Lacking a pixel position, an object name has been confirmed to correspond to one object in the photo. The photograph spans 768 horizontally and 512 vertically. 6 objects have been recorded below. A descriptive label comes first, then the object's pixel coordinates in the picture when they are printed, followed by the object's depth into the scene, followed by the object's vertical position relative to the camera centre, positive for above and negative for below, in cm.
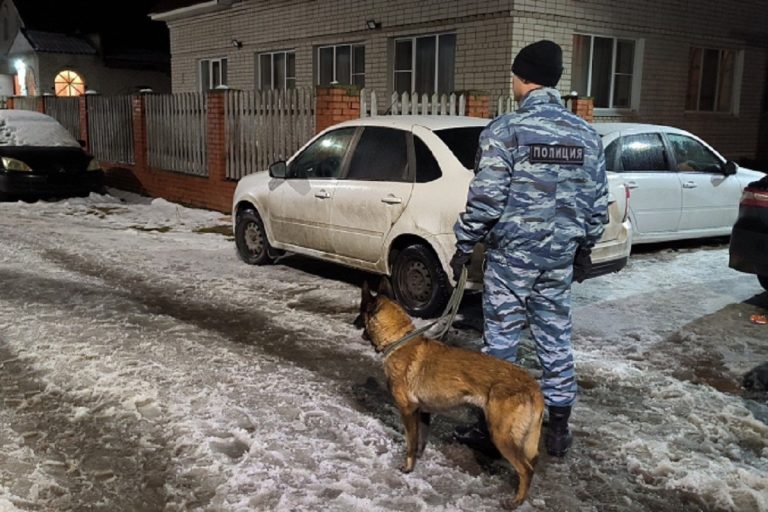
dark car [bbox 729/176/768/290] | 609 -81
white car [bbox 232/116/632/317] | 582 -63
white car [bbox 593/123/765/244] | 814 -52
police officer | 331 -39
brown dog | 302 -108
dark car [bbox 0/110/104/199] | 1245 -67
